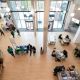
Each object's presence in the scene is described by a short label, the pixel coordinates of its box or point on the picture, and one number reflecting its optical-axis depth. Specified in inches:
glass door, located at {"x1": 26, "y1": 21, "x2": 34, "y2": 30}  285.6
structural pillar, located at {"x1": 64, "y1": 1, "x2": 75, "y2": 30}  235.7
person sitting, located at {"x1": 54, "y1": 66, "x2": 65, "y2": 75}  198.3
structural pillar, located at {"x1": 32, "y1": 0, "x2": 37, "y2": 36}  204.5
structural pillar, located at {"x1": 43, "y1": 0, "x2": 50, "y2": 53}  161.1
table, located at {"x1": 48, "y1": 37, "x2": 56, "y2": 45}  249.6
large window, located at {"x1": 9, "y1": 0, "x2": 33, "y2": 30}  249.4
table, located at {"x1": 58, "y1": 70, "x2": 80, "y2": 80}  191.3
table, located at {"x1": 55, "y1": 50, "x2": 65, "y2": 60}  218.9
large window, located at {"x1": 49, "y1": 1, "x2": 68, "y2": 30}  250.8
